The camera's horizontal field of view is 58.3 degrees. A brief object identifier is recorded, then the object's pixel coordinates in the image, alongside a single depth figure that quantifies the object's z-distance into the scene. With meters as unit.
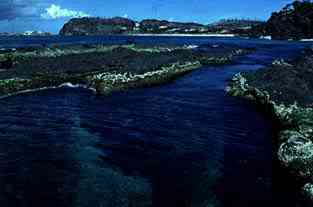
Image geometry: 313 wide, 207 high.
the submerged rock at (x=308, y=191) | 14.32
